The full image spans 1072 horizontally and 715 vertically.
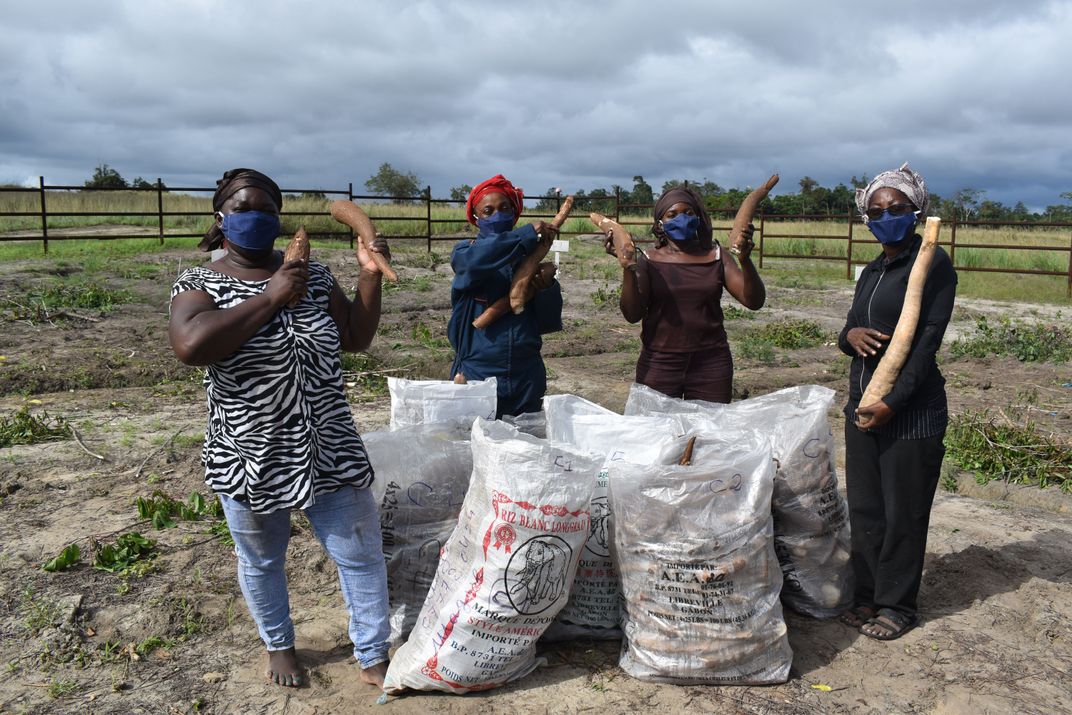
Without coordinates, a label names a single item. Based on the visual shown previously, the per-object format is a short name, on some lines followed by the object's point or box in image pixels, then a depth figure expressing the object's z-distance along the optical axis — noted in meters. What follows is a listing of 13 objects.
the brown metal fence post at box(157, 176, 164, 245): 14.52
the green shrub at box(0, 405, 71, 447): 4.81
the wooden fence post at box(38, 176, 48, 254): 13.60
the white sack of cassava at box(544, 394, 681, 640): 2.61
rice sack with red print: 2.32
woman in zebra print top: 2.27
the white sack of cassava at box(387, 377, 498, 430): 2.99
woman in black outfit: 2.65
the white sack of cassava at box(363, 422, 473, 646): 2.77
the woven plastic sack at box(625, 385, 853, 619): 2.76
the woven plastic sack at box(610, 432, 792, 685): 2.41
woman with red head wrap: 3.02
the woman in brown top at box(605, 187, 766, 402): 3.22
